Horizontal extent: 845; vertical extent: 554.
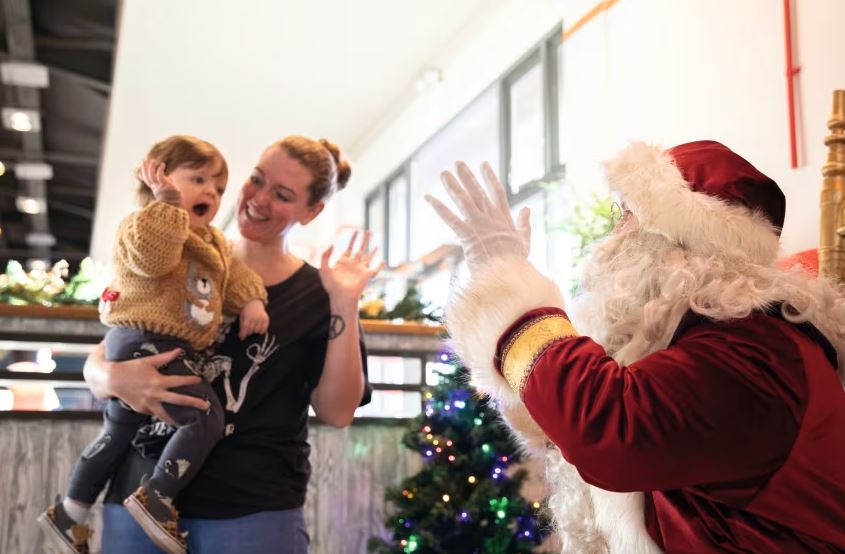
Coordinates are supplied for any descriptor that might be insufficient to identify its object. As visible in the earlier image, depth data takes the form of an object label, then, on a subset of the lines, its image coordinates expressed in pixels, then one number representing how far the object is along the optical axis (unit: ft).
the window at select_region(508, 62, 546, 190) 20.24
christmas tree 10.49
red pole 10.52
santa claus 3.76
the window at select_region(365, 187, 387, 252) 30.55
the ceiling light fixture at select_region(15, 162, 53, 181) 30.94
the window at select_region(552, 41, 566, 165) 18.83
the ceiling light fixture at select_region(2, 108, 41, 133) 25.77
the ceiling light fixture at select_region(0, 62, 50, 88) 22.58
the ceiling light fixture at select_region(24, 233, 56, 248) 43.34
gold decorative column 7.80
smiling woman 5.93
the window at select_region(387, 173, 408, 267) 28.68
